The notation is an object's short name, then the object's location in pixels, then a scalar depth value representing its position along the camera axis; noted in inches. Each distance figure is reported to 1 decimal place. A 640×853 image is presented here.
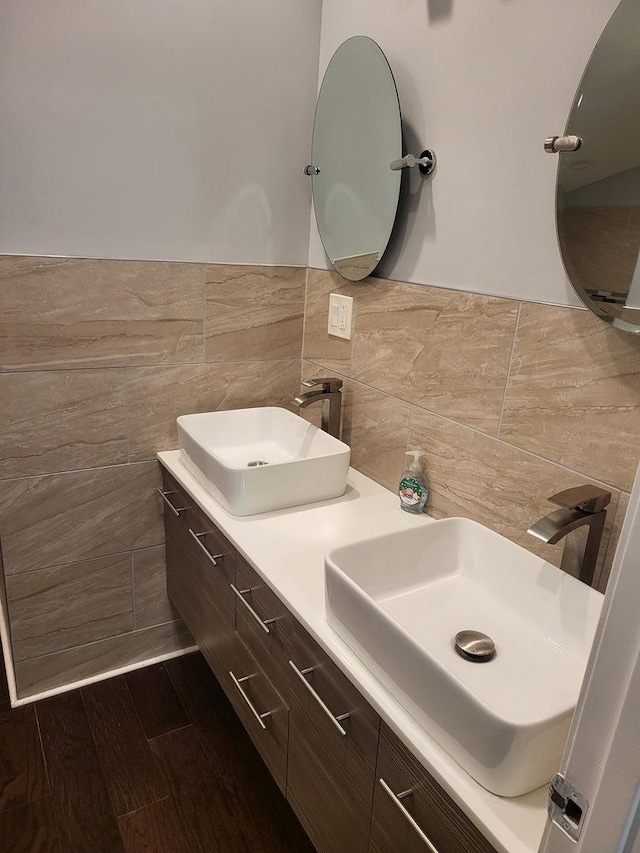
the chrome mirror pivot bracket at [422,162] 55.7
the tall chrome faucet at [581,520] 39.3
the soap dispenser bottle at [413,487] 59.4
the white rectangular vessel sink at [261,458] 57.6
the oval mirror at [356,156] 59.3
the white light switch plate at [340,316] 69.4
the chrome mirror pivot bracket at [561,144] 40.9
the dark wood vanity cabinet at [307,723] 35.6
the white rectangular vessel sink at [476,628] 30.5
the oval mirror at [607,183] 38.4
